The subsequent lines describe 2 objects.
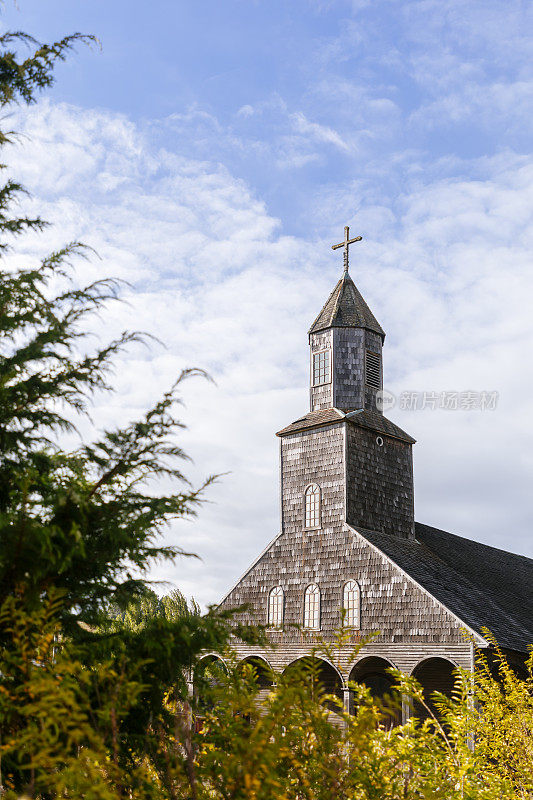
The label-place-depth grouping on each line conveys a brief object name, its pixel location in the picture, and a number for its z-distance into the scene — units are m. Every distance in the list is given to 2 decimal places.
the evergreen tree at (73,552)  4.75
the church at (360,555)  22.09
